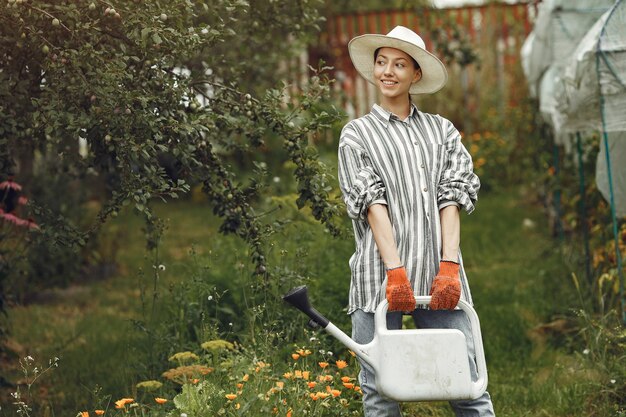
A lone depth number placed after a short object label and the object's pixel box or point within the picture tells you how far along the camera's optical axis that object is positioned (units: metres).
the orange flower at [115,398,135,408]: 3.14
